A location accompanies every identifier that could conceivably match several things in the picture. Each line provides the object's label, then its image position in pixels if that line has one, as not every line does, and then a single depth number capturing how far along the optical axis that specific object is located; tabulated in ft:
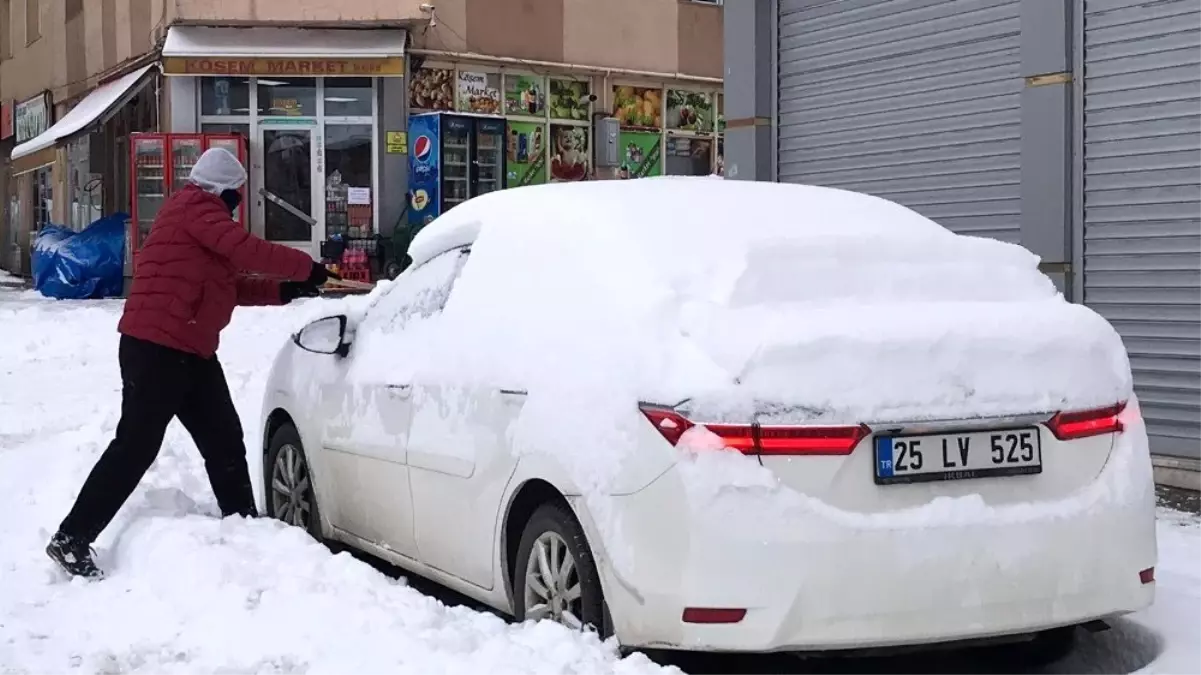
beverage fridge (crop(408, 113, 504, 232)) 71.26
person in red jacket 18.51
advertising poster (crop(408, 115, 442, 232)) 71.20
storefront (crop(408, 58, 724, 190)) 73.77
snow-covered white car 12.02
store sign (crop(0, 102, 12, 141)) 107.04
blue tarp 68.69
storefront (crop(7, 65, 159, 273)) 73.82
